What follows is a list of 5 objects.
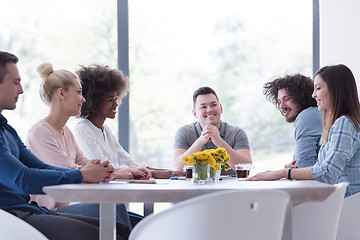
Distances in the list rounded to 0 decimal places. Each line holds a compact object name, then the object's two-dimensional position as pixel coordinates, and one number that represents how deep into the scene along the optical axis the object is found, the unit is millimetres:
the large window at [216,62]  5383
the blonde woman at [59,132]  2611
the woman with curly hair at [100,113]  3250
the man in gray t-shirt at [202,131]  3670
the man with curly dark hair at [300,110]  3199
